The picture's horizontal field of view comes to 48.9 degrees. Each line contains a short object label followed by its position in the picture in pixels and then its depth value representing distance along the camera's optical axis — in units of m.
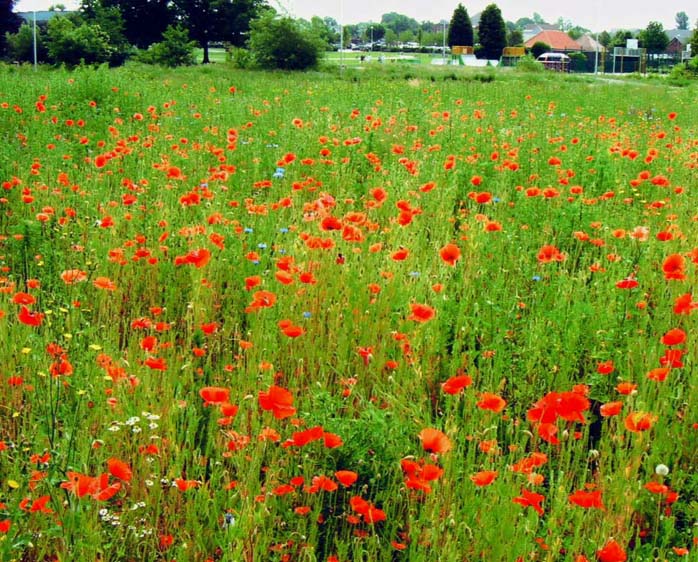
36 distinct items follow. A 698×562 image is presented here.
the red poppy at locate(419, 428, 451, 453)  1.78
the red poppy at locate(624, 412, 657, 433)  1.89
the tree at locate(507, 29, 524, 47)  89.32
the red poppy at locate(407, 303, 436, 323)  2.33
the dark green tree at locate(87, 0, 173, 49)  47.62
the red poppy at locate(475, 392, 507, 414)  1.92
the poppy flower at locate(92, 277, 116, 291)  2.56
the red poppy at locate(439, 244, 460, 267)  2.64
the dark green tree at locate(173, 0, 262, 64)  47.81
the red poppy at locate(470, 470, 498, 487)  1.73
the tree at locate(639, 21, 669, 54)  71.88
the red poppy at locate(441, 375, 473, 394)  1.93
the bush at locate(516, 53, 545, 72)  35.44
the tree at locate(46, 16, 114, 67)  31.09
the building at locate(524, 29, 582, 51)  89.81
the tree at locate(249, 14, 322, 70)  31.45
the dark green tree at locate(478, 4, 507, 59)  66.25
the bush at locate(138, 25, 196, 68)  34.06
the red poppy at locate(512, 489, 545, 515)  1.75
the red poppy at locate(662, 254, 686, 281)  2.55
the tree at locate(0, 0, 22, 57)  40.47
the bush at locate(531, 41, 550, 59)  78.06
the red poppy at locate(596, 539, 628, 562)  1.61
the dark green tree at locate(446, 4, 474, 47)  75.31
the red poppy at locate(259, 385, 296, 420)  1.84
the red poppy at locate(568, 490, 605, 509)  1.70
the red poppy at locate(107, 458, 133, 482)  1.71
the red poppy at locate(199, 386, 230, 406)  1.86
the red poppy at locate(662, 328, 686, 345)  2.05
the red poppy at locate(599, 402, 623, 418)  2.01
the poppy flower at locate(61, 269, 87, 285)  2.43
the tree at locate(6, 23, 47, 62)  41.25
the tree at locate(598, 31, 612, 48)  98.44
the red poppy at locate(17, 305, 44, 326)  2.12
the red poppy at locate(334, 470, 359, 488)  1.73
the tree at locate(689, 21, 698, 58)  50.68
